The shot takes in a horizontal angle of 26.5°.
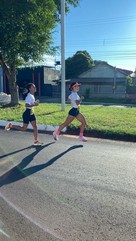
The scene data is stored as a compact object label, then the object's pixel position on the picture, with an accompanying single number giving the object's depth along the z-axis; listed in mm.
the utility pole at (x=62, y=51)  12930
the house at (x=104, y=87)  35188
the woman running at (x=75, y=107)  7484
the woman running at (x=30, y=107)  7051
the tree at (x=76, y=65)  48156
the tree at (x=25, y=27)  13680
